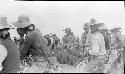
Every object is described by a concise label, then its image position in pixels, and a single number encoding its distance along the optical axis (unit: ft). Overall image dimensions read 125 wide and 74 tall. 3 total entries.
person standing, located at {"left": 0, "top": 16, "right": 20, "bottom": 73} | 10.03
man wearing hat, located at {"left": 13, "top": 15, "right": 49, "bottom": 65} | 11.23
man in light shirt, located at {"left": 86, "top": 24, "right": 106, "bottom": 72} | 12.40
